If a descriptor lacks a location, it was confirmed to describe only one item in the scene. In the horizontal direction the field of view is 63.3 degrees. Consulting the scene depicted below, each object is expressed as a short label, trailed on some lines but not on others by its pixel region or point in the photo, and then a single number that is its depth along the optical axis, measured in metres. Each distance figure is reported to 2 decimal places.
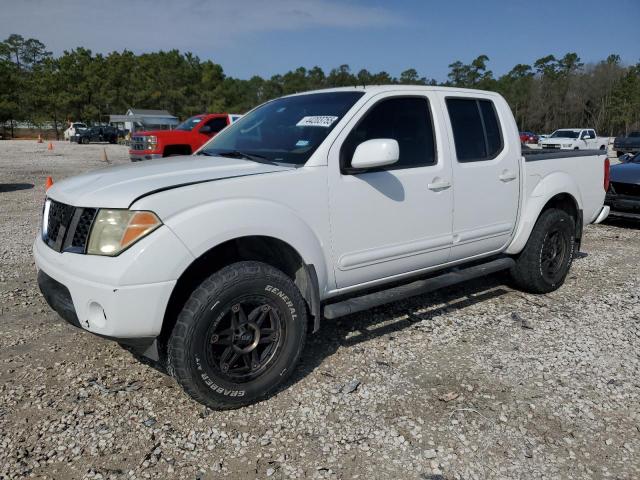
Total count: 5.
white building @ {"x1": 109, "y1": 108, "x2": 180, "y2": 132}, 51.09
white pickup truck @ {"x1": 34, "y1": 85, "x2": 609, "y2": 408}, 2.66
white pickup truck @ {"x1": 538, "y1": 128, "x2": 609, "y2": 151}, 31.14
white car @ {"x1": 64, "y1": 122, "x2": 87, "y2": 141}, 45.10
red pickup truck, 13.81
